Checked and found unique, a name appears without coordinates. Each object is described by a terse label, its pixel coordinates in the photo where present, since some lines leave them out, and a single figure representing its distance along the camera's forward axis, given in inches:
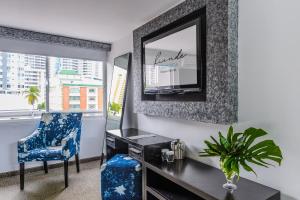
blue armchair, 105.8
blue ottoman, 83.8
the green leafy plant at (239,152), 51.9
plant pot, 55.4
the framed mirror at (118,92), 127.7
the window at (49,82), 130.5
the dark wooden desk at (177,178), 55.5
